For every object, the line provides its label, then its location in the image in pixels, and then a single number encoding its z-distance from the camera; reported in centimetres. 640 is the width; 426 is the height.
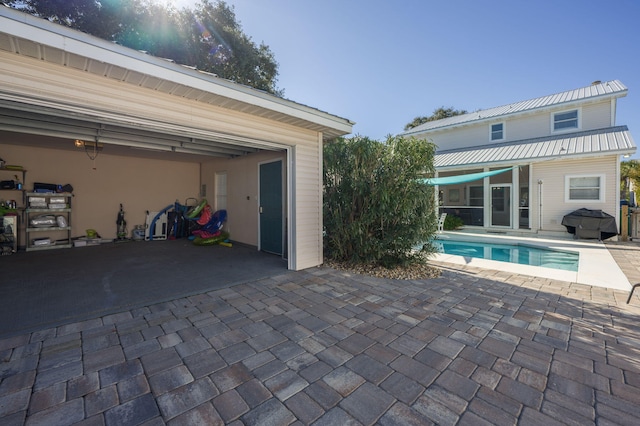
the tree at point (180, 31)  882
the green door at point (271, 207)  621
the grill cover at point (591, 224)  855
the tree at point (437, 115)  2628
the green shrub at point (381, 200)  481
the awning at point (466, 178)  873
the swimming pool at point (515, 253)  636
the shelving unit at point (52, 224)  679
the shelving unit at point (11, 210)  627
